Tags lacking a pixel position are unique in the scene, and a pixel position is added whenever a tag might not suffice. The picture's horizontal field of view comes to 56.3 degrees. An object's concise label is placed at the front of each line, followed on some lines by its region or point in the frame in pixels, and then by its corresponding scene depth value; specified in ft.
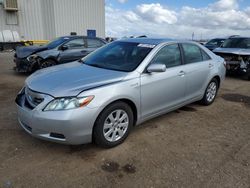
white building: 74.38
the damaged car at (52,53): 26.78
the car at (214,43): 47.34
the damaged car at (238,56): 28.46
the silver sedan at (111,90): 9.57
